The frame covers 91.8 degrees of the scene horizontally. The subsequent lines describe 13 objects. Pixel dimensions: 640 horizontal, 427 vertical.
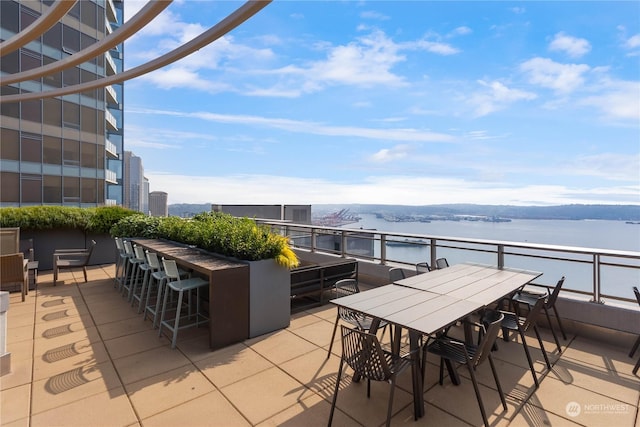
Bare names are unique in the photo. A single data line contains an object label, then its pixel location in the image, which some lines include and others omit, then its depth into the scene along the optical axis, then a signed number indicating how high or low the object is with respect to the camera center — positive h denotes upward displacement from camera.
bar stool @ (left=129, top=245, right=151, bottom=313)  4.48 -0.87
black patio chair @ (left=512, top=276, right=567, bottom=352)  3.42 -1.05
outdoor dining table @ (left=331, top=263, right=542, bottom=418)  2.22 -0.77
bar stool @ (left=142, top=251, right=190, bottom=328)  3.89 -0.87
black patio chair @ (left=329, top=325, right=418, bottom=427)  2.00 -1.04
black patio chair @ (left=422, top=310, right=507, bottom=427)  2.11 -1.09
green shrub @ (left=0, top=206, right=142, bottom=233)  6.98 -0.24
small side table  5.65 -1.30
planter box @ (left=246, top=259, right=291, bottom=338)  3.64 -1.08
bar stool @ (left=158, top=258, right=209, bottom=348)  3.37 -0.90
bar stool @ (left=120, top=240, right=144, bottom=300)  4.91 -0.96
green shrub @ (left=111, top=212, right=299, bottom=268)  3.82 -0.41
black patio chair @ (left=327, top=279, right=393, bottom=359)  3.03 -1.11
